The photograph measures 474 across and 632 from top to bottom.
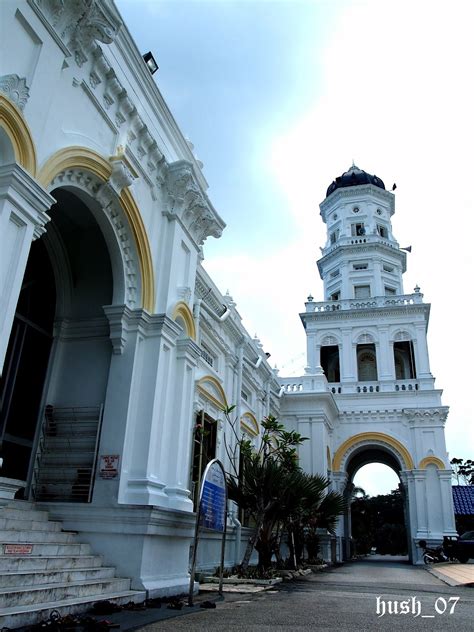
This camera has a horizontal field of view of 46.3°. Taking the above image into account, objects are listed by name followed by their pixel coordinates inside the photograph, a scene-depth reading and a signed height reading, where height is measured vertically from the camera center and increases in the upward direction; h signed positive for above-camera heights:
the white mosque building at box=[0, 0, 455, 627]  5.41 +2.86
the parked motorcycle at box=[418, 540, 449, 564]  20.28 +0.02
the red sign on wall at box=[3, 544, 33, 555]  5.33 -0.12
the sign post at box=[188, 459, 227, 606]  6.42 +0.50
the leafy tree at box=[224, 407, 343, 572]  11.49 +1.14
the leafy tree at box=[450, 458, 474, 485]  48.72 +7.11
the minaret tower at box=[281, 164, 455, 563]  22.02 +7.55
